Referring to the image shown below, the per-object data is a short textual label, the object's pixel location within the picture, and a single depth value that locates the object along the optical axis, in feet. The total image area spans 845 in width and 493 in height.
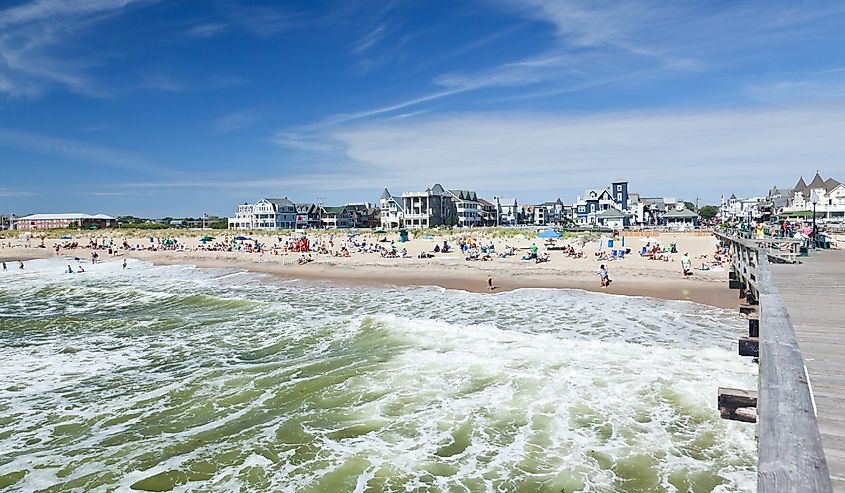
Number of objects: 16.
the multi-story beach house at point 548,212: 440.86
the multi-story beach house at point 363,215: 407.44
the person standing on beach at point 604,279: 91.91
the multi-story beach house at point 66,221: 433.48
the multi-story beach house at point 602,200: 350.02
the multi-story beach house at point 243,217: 394.73
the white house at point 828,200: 282.56
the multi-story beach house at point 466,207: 357.82
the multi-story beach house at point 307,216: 387.14
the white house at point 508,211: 424.05
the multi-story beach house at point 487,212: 393.60
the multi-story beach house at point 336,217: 398.42
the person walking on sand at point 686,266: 97.04
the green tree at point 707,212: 493.56
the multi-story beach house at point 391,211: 348.88
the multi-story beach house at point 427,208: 333.01
